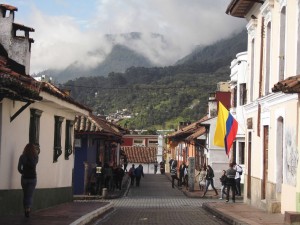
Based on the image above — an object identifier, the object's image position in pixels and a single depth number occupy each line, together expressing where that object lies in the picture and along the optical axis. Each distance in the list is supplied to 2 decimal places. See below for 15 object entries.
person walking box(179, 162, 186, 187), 41.78
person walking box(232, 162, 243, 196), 31.14
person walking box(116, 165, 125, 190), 38.28
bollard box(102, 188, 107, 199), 30.10
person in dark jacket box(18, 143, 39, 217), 13.70
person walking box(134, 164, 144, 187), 44.40
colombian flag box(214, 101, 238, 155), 26.09
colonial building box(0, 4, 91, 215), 12.15
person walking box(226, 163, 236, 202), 25.61
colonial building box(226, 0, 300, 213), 15.95
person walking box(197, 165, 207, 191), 34.98
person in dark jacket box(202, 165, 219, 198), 31.97
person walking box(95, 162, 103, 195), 30.78
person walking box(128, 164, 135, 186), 44.67
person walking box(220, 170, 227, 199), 26.98
